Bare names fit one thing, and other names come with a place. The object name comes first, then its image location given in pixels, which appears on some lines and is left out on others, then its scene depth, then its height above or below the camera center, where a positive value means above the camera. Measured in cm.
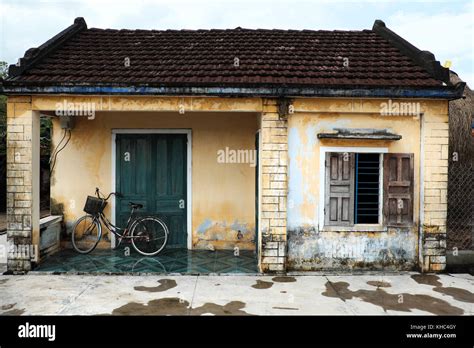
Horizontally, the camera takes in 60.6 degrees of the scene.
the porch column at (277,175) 734 -19
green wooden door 906 -29
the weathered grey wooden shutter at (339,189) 745 -44
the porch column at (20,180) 730 -34
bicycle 855 -145
